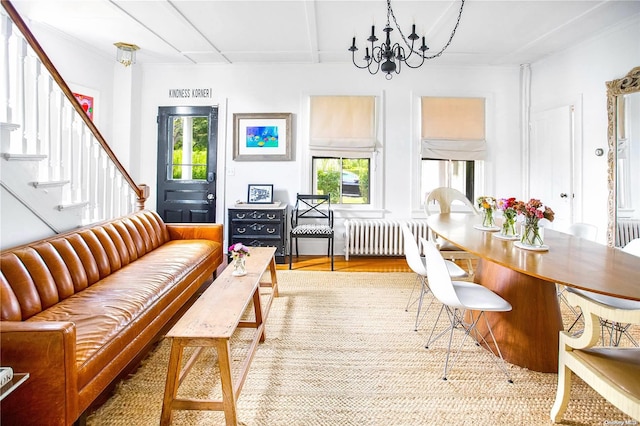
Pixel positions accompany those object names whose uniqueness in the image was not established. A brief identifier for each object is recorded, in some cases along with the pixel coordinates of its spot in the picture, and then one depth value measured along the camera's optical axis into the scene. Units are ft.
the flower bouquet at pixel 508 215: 7.87
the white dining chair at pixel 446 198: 12.91
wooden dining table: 5.56
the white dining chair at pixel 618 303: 6.44
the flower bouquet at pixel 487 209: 9.06
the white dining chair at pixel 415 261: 7.78
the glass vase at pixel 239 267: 7.87
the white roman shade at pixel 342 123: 15.80
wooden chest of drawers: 14.44
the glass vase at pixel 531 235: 7.25
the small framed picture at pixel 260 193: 15.78
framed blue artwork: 15.99
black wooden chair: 15.20
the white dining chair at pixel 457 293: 6.28
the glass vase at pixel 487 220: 9.37
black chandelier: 8.67
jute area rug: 5.40
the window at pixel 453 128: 15.87
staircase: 6.61
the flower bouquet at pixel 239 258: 7.98
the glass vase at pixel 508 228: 8.21
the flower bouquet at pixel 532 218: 7.13
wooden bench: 4.91
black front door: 16.16
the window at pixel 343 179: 16.40
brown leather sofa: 4.15
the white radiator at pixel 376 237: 15.40
